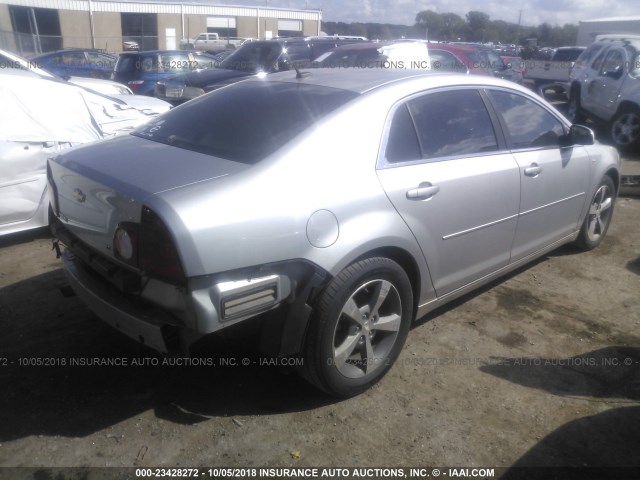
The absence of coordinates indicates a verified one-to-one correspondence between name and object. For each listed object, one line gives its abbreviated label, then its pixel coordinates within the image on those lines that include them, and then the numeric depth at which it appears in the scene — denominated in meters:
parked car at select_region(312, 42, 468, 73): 9.62
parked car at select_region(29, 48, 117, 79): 16.14
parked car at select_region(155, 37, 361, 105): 9.15
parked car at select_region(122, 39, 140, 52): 34.50
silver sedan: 2.38
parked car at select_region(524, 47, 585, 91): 17.94
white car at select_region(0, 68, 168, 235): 4.78
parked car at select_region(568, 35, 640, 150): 9.61
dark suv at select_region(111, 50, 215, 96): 12.00
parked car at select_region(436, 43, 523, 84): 11.73
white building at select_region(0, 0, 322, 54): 34.03
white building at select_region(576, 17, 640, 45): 23.37
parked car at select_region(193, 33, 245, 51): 35.52
